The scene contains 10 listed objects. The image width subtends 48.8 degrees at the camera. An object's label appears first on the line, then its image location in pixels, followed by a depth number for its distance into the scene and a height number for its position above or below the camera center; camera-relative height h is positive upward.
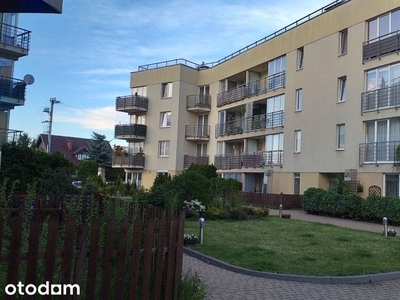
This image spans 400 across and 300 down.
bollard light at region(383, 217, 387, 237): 15.21 -1.01
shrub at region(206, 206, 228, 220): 18.84 -1.12
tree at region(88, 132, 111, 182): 60.97 +4.17
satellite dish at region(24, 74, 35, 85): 27.36 +6.07
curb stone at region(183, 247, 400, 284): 8.46 -1.65
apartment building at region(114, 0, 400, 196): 23.81 +5.94
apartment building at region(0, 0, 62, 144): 25.86 +6.12
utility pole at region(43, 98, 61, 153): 56.16 +9.24
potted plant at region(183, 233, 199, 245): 11.93 -1.47
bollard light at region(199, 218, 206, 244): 11.95 -1.21
